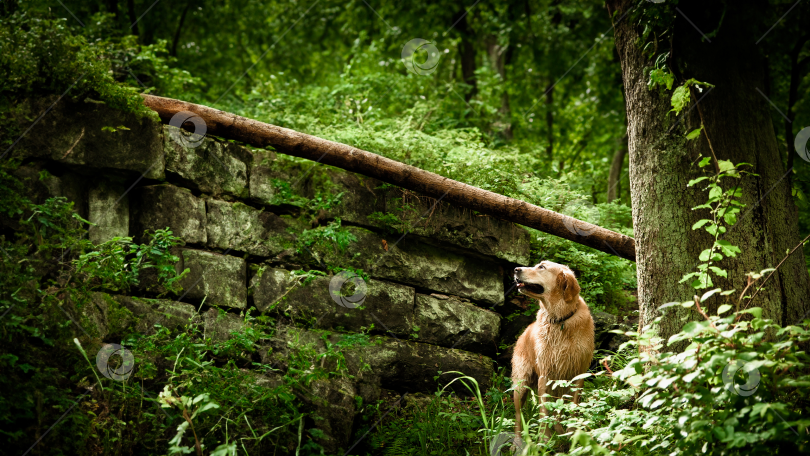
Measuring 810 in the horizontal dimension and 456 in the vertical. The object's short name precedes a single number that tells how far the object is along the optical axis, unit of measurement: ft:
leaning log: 18.89
